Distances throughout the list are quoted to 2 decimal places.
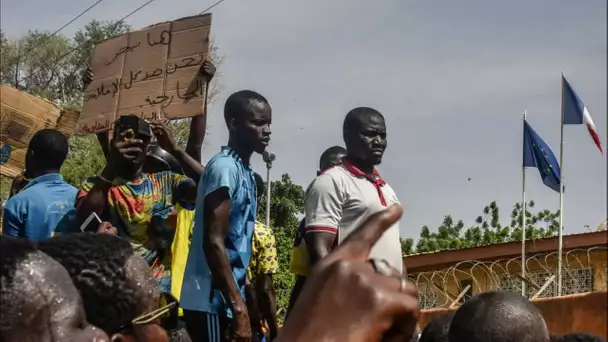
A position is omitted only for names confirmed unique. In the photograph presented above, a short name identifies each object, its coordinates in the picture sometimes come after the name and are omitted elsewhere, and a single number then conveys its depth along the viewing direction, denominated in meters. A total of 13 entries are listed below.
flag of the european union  13.87
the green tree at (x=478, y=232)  28.88
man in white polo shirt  3.99
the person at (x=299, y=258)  4.17
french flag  11.27
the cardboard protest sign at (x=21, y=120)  5.91
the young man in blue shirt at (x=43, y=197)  4.48
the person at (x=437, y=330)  4.12
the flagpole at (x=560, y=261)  9.05
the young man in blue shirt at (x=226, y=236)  3.86
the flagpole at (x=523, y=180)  13.19
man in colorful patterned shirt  4.25
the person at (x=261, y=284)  4.34
